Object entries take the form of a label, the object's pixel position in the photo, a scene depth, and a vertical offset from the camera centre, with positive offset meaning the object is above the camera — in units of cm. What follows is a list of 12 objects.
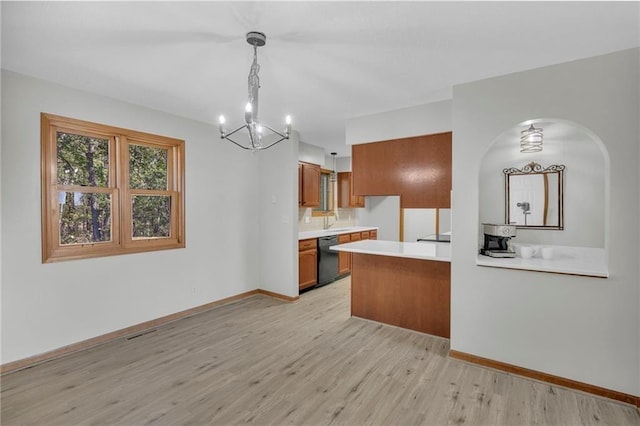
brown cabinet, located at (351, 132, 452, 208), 339 +47
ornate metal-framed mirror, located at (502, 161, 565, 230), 337 +15
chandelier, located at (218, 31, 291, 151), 209 +74
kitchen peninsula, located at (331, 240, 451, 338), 335 -88
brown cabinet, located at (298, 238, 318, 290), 489 -88
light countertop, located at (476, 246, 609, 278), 242 -46
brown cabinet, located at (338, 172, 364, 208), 695 +33
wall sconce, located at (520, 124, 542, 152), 311 +71
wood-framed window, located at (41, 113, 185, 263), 294 +21
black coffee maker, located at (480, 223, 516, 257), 290 -29
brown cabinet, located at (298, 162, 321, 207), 541 +45
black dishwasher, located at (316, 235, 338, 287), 534 -92
